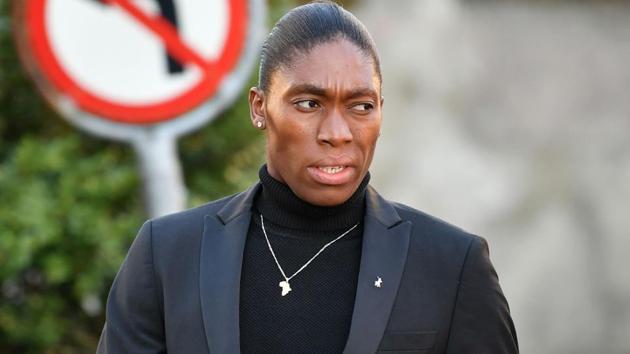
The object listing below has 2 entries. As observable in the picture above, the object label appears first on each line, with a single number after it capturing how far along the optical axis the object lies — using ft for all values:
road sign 29.17
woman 19.65
